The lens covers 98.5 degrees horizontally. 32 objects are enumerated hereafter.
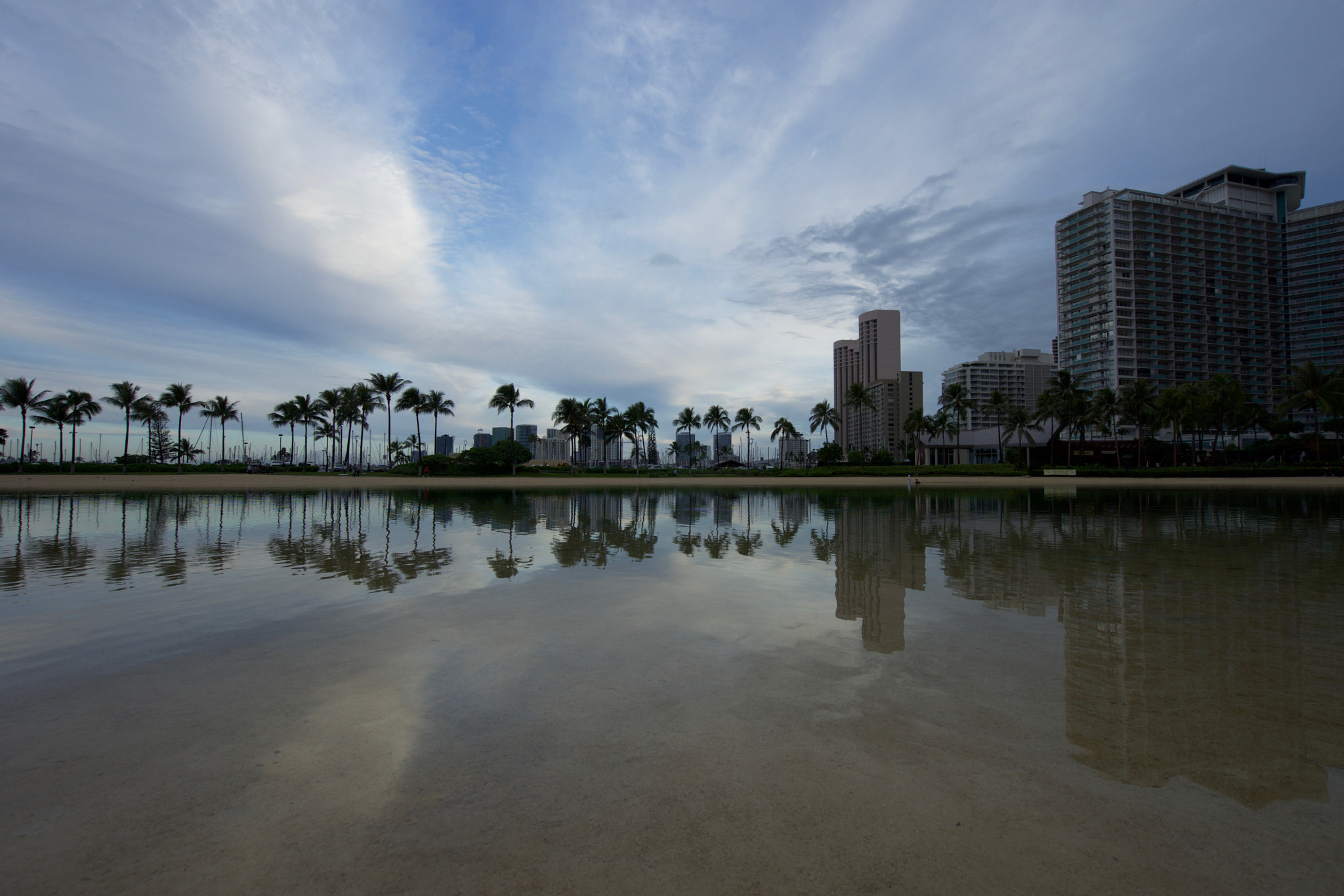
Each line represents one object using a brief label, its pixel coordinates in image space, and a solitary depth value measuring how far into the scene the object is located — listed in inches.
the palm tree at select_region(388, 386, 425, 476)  3235.7
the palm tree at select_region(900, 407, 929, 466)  3676.2
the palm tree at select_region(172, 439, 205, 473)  4793.3
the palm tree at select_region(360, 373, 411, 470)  3176.7
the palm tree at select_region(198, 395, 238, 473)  3639.3
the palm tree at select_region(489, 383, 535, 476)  3344.0
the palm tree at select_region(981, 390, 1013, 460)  3331.7
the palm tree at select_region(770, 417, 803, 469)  4357.8
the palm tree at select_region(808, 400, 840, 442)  4151.1
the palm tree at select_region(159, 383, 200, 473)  3024.1
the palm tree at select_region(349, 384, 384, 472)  3289.9
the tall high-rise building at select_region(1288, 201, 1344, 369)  5260.8
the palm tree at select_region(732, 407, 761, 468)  4296.3
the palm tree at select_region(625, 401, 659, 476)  3782.0
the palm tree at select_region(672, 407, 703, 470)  4207.7
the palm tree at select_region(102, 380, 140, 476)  2896.2
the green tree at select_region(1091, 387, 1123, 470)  3011.8
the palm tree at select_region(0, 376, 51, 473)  2640.3
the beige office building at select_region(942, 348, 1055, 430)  7755.9
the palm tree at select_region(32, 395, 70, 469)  2792.8
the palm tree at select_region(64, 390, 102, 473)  2866.6
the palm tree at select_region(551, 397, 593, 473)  3577.8
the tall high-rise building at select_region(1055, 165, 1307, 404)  5073.8
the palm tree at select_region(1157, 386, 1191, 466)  2763.3
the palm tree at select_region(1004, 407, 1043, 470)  3356.3
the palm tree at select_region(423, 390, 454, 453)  3331.7
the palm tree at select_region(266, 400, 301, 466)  3545.8
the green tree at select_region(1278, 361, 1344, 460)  2495.1
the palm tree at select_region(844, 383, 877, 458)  3663.9
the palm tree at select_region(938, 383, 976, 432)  3587.6
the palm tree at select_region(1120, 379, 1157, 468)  2920.8
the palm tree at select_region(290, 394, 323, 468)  3526.1
